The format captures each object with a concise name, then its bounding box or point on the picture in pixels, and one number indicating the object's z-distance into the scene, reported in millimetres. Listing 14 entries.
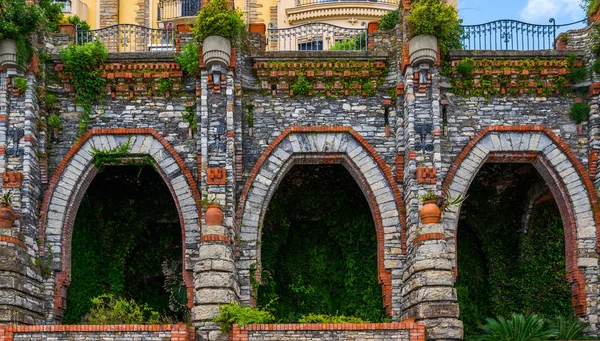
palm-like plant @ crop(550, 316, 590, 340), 17391
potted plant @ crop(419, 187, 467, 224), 16953
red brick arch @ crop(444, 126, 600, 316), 18391
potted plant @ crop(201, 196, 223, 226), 17094
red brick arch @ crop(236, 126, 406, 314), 18281
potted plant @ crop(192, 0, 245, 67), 18312
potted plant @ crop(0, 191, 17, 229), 16969
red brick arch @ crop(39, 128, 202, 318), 18125
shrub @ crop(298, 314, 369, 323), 16625
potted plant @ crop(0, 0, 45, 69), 17875
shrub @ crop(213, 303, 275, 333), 15922
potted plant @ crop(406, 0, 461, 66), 18344
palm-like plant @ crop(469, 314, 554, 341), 16688
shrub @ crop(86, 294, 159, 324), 16562
